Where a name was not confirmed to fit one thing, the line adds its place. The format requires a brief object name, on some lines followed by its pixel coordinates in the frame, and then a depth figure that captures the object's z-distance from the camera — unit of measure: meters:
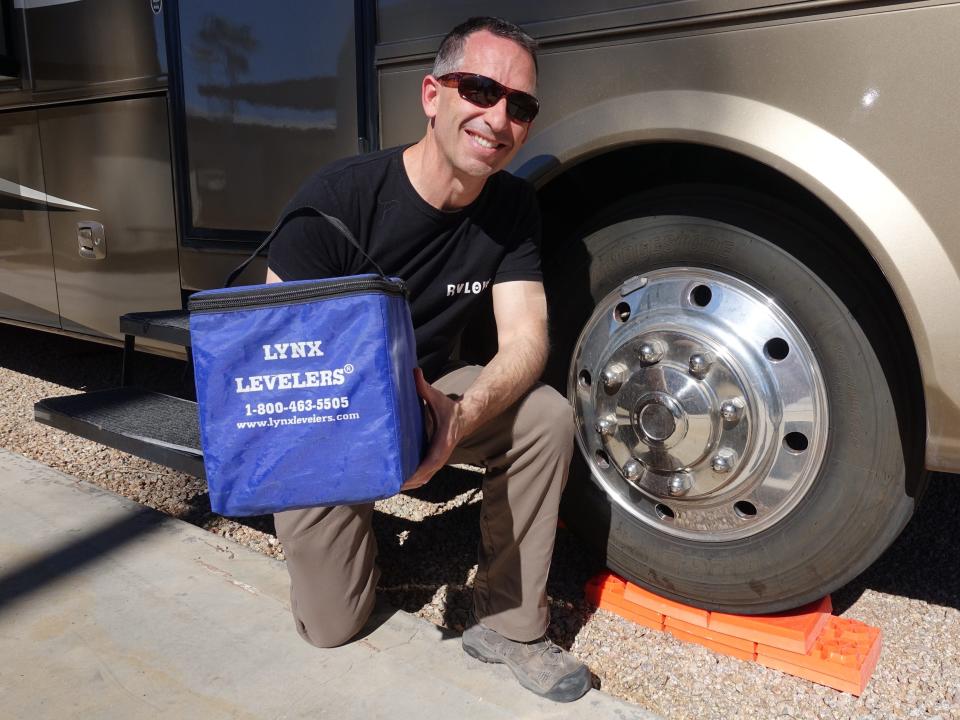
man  1.72
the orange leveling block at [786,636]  1.79
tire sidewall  1.69
